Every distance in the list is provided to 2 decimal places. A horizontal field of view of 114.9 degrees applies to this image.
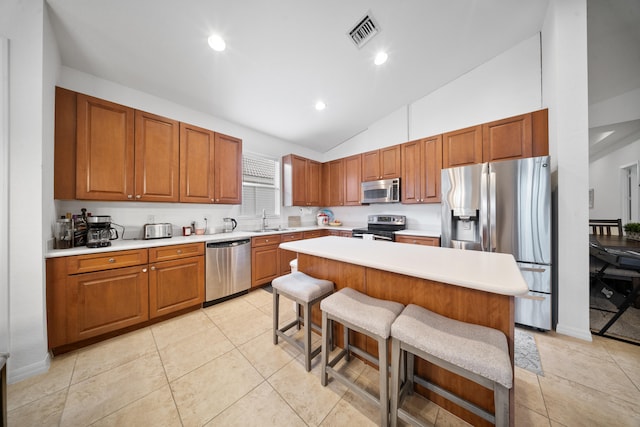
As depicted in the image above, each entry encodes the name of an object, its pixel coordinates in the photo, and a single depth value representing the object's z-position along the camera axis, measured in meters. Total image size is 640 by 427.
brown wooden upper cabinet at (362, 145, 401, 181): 3.55
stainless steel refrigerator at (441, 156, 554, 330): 2.04
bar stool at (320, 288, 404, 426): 1.10
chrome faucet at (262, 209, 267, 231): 3.76
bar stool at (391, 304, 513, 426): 0.83
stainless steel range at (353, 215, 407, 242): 3.41
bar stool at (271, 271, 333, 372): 1.54
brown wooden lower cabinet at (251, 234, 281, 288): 3.02
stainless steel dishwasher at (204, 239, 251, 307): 2.57
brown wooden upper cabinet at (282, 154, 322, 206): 4.07
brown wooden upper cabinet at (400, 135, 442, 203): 3.09
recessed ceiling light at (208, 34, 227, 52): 2.02
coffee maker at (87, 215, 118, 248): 1.93
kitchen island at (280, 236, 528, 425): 1.04
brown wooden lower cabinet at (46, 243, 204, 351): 1.70
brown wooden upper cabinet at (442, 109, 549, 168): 2.30
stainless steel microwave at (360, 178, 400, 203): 3.52
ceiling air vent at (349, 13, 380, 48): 2.12
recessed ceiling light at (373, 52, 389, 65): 2.53
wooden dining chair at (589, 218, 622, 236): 3.32
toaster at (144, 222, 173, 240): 2.45
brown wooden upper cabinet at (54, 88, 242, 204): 1.92
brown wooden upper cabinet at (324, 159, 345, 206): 4.37
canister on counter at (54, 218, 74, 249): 1.92
